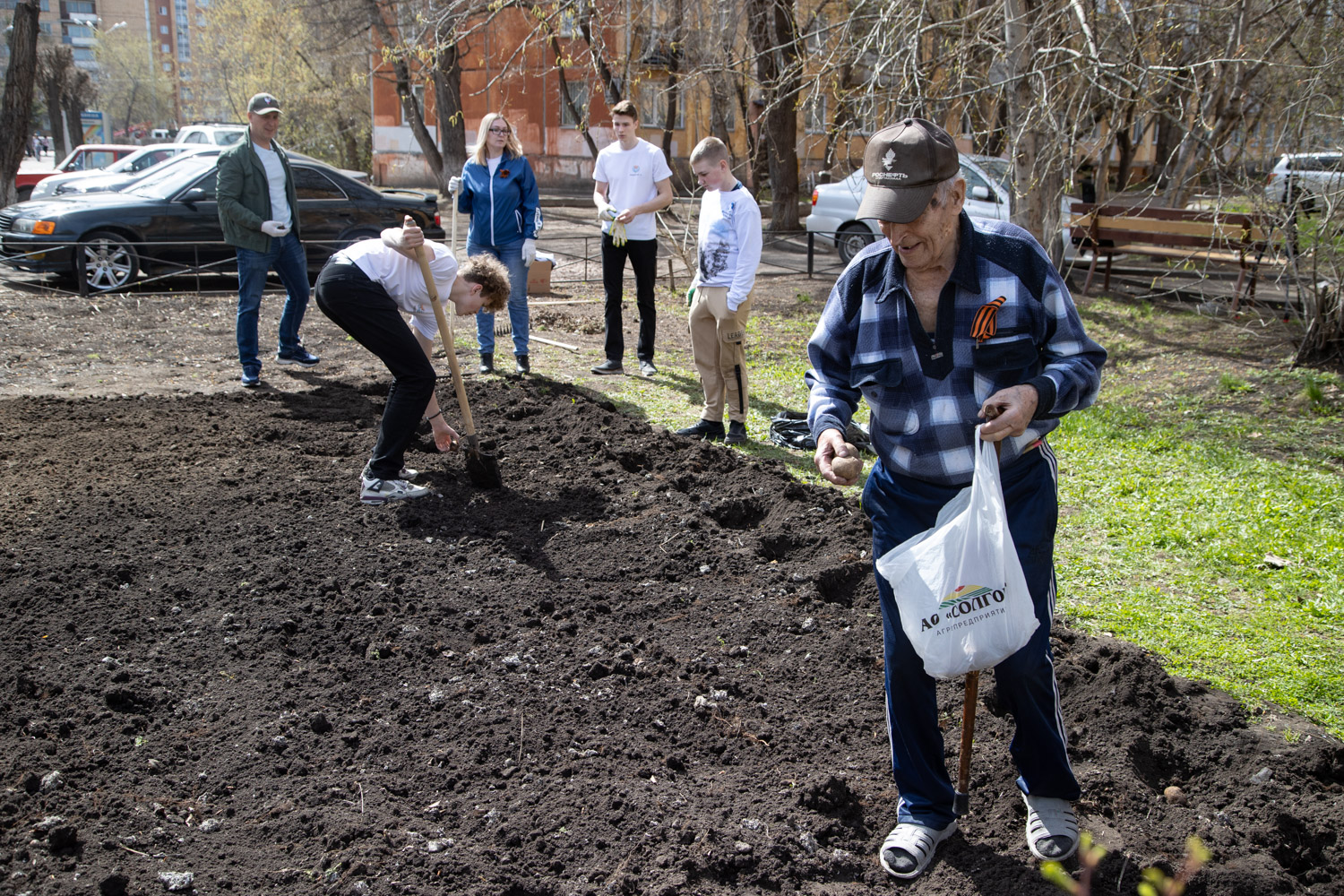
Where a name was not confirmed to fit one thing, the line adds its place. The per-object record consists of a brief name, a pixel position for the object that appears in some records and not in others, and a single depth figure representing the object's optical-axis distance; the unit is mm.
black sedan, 11695
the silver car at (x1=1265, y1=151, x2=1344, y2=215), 8273
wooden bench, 10766
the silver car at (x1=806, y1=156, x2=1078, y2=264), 14195
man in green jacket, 7938
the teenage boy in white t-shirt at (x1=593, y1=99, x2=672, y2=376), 8125
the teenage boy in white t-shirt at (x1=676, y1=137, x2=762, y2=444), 6504
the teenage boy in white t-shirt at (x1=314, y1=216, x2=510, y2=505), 5355
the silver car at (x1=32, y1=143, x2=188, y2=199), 15695
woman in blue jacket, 8148
